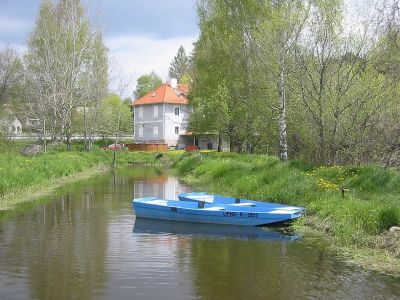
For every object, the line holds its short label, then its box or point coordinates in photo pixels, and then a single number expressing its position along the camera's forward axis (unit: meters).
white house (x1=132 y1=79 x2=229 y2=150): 71.00
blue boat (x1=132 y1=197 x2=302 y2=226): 15.78
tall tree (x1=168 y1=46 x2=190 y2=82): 109.31
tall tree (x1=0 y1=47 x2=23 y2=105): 67.44
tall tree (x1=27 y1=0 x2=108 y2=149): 44.56
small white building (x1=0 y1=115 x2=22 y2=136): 42.52
